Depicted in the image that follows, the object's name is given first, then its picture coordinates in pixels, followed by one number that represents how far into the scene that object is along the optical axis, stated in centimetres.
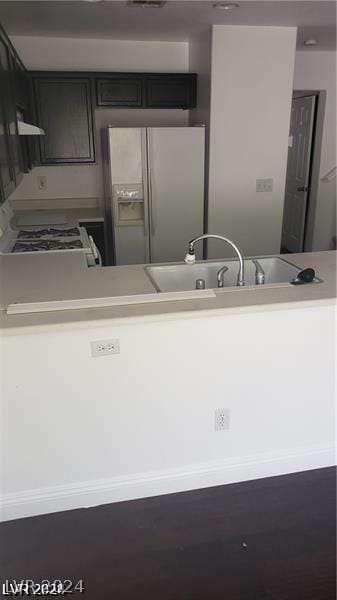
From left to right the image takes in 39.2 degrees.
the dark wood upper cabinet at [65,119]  386
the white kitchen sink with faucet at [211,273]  247
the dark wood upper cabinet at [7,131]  214
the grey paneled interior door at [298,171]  521
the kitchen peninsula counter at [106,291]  182
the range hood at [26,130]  273
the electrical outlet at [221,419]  210
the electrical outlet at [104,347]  188
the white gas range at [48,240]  286
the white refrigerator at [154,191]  369
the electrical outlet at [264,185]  405
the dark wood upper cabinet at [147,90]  398
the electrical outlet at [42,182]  439
